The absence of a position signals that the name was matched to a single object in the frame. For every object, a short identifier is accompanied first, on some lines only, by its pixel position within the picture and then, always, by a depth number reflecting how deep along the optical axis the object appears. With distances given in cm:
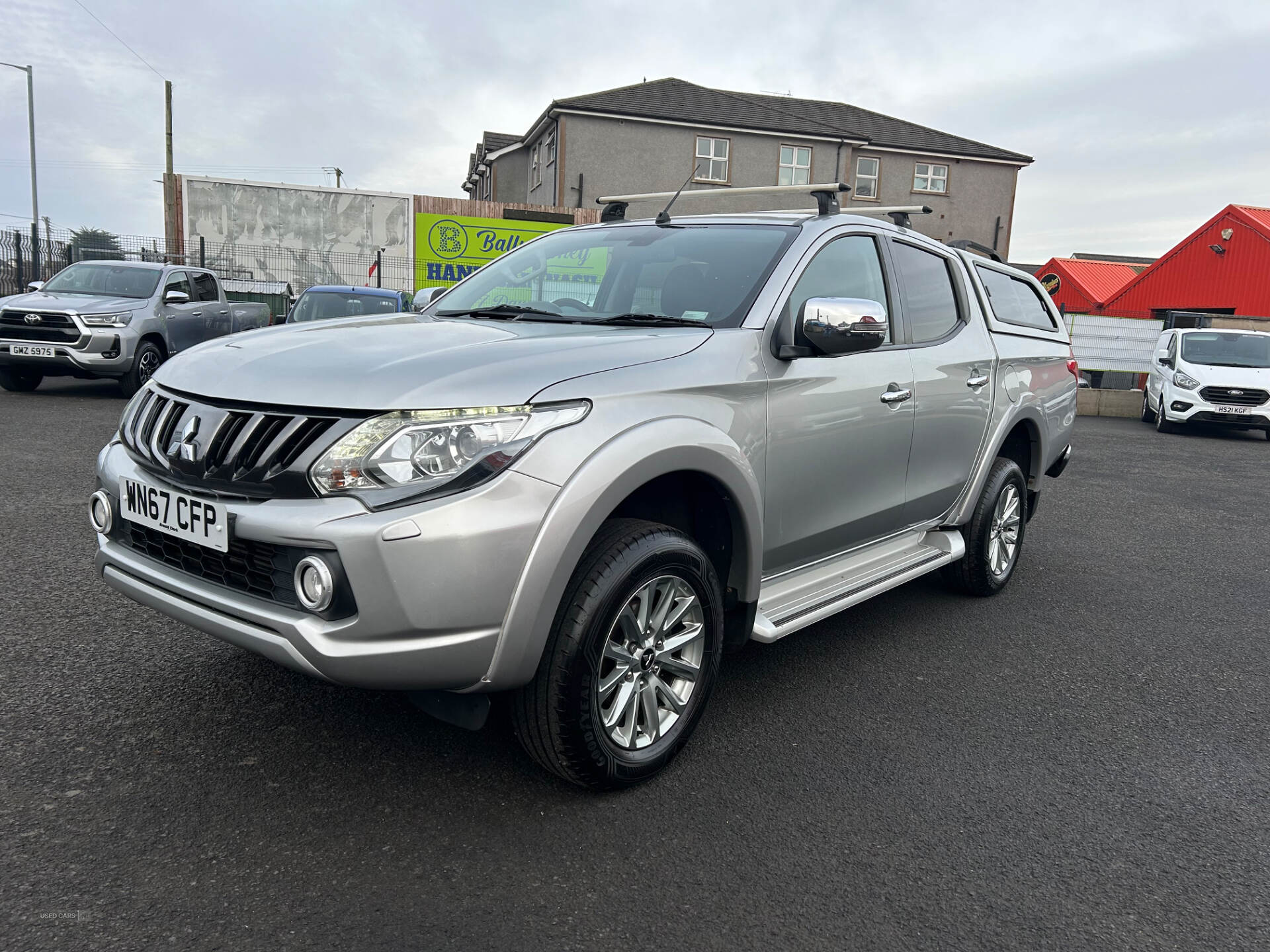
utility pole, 2391
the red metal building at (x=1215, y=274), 2500
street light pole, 2744
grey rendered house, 2980
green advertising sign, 2448
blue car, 1142
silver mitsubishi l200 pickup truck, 232
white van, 1453
